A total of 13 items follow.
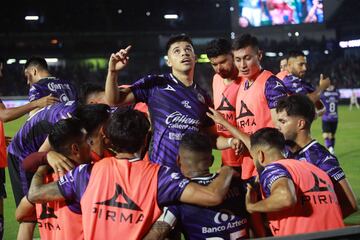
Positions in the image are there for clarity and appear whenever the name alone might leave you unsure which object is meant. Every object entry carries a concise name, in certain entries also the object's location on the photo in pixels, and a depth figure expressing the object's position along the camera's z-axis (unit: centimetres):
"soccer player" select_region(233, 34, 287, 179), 569
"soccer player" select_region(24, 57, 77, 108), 669
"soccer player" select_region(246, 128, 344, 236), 356
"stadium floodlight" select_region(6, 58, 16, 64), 4778
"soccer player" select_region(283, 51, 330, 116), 677
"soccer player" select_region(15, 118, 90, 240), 375
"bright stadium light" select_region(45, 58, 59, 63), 4847
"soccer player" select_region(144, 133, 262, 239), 374
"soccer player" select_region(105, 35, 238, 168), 514
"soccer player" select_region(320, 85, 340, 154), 1567
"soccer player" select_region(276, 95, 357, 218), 434
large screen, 4704
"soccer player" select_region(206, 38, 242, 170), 583
